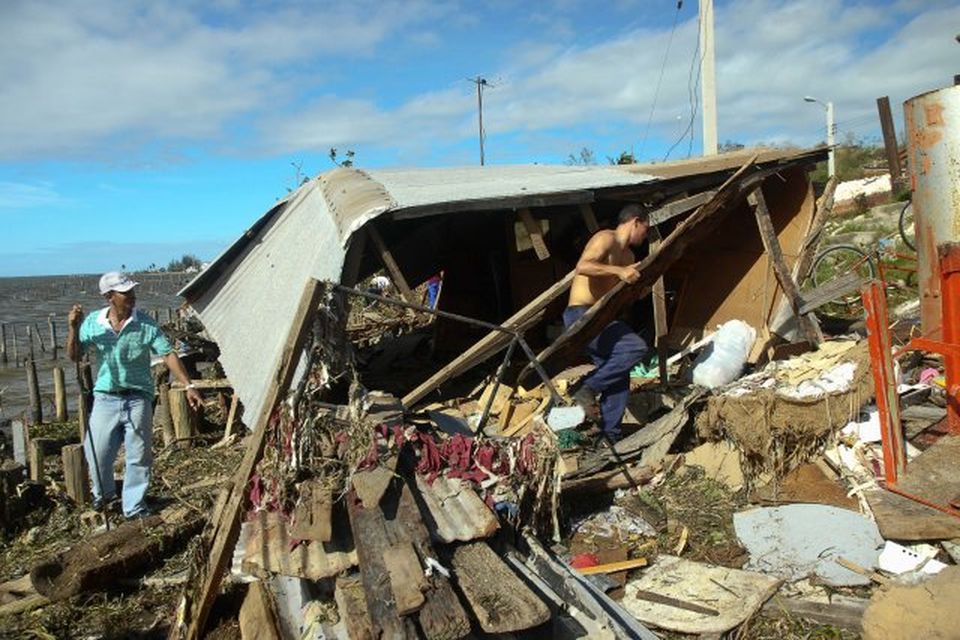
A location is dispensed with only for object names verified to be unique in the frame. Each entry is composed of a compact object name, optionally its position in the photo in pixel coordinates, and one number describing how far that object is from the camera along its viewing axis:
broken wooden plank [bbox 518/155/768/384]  6.09
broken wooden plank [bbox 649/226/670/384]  6.86
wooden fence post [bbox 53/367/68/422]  12.27
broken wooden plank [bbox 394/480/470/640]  2.97
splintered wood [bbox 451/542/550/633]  3.08
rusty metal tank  4.58
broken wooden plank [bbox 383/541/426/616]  3.07
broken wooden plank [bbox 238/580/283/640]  3.94
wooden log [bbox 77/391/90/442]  7.55
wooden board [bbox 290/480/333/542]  3.64
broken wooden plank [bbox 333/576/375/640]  3.16
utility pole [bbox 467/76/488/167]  27.22
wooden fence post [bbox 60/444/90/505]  6.23
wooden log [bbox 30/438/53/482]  7.11
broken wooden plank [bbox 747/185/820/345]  7.04
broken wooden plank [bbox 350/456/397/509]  3.72
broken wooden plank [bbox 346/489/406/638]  3.05
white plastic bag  6.74
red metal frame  4.29
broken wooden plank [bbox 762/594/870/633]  3.81
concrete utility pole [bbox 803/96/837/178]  24.80
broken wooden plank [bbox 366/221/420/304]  5.36
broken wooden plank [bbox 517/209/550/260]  6.08
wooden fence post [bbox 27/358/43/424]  12.10
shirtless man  5.80
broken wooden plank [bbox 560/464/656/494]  5.48
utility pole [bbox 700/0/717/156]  9.73
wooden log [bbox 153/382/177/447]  8.72
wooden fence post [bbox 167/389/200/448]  8.71
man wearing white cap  5.73
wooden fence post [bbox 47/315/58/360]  25.33
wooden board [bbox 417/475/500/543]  3.76
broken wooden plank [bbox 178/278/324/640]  3.51
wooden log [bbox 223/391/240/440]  8.76
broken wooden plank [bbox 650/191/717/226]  6.82
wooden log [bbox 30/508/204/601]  4.79
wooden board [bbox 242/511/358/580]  3.60
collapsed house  3.53
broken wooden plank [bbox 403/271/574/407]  5.76
